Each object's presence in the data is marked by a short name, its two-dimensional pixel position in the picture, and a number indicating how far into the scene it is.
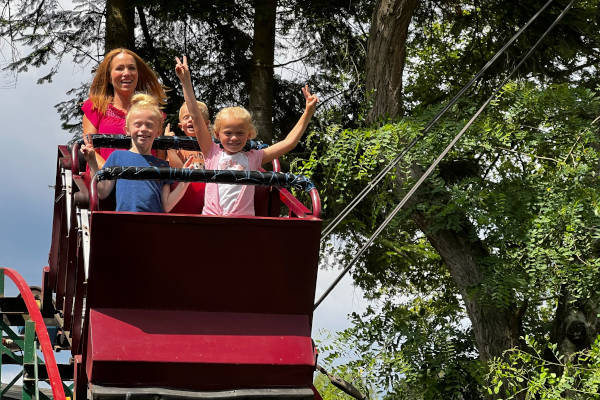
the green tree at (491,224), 16.76
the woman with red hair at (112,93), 11.25
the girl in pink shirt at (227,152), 9.02
